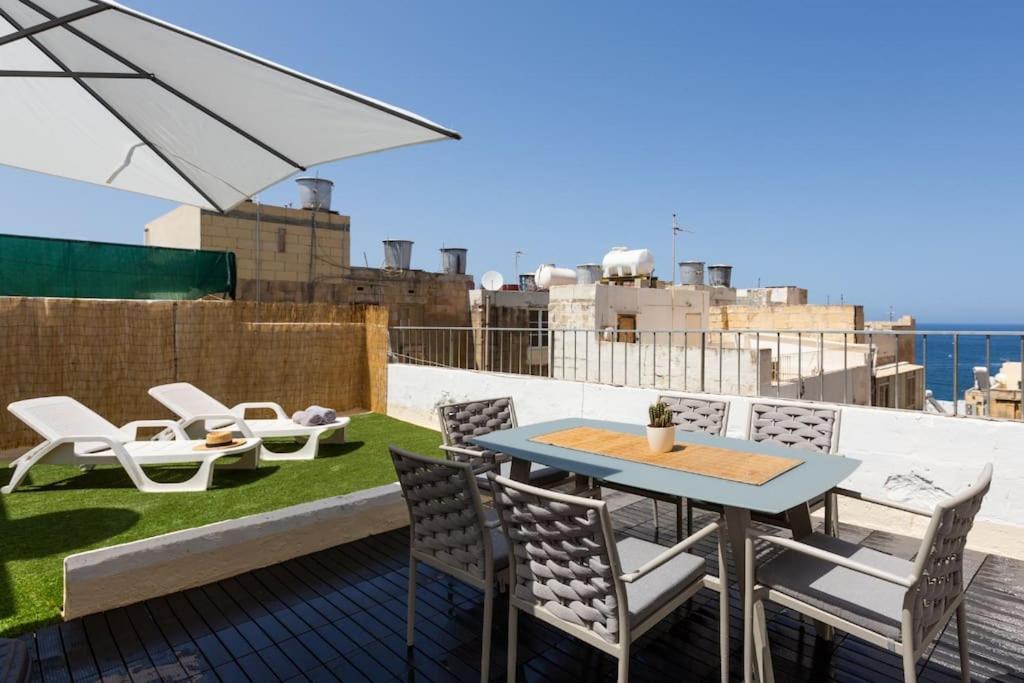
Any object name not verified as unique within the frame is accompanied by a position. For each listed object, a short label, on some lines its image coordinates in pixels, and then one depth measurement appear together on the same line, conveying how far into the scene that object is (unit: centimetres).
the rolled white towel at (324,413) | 602
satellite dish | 1650
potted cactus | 281
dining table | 210
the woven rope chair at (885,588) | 167
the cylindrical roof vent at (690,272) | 2161
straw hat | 477
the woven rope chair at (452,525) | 215
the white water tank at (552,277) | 1683
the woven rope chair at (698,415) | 371
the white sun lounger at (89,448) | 436
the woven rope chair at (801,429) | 307
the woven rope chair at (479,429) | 349
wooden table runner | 241
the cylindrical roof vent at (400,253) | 1325
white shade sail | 204
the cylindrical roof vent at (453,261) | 1529
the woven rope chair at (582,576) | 176
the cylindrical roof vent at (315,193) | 1238
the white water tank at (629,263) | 1359
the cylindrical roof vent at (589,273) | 1644
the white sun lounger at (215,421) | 555
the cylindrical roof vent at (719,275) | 2391
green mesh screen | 648
